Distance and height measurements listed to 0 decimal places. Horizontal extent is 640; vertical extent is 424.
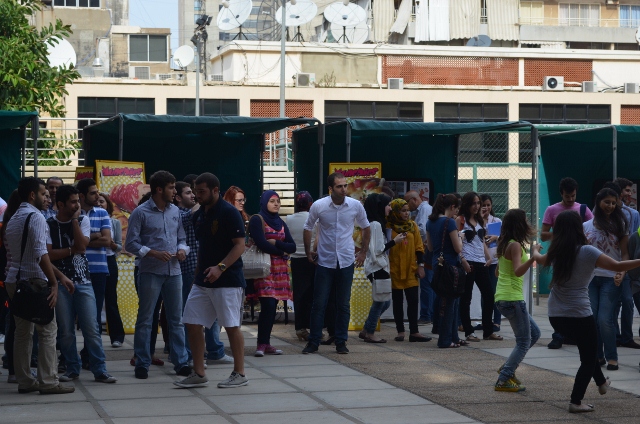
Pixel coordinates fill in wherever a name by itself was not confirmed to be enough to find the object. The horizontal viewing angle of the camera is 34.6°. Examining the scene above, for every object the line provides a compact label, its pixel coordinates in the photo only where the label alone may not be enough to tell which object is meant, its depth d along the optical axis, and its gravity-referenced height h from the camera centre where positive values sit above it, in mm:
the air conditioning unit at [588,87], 52919 +5058
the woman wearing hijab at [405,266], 11664 -931
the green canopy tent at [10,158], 12836 +333
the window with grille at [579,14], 71188 +11901
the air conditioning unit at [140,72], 51000 +5614
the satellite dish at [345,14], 49781 +8296
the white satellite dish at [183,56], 48594 +6114
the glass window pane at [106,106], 46750 +3589
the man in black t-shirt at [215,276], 8469 -757
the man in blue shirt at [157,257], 9016 -634
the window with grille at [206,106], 47250 +3623
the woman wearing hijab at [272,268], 10414 -872
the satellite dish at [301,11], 45500 +7773
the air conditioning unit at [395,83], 49594 +4917
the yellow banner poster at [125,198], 12367 -164
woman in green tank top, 8461 -883
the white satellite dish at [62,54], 30422 +3898
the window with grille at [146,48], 58812 +7849
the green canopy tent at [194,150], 13969 +503
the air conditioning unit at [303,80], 48156 +4933
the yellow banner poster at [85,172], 13273 +164
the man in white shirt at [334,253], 10609 -714
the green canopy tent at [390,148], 13219 +537
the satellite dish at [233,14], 47250 +7918
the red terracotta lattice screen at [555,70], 53750 +6122
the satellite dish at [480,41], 57344 +8034
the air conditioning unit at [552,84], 51875 +5098
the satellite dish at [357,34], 54438 +8033
